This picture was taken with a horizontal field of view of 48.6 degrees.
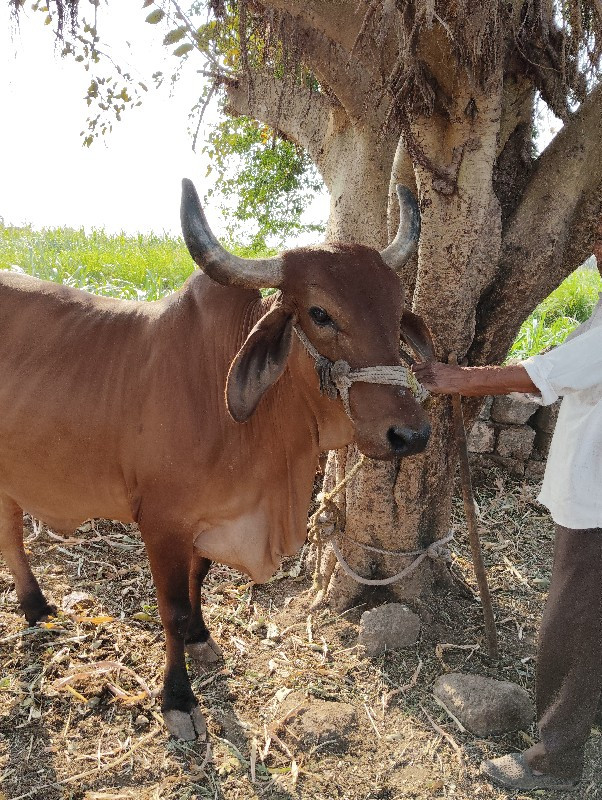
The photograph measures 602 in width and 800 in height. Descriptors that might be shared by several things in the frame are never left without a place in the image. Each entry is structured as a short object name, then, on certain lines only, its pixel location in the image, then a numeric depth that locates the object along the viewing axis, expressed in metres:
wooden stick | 3.11
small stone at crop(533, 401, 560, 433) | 5.07
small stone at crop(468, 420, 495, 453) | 5.20
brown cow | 2.29
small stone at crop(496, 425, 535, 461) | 5.18
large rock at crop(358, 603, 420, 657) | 3.20
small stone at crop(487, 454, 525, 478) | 5.25
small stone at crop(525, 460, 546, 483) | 5.21
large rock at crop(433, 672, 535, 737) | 2.74
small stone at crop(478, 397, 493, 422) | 5.23
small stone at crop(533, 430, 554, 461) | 5.16
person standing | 2.28
